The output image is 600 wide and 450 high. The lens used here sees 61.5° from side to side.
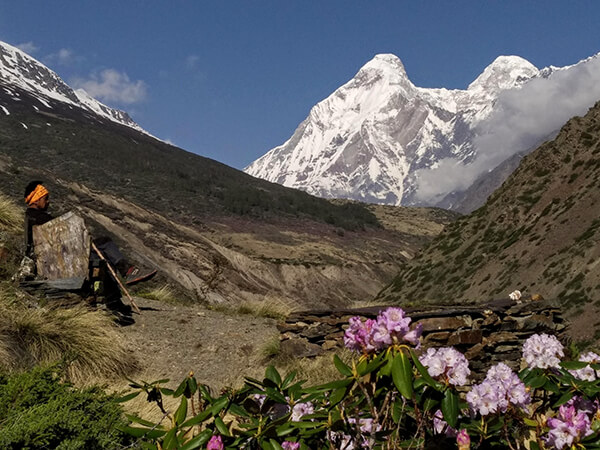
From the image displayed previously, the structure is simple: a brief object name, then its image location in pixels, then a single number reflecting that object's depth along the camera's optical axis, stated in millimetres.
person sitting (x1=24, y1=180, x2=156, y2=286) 9375
